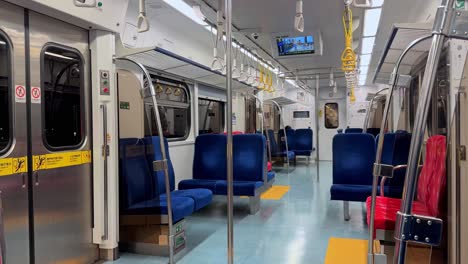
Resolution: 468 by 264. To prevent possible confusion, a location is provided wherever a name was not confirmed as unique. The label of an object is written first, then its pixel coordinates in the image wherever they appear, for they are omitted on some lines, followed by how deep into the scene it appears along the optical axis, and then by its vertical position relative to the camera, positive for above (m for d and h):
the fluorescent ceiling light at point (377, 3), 3.74 +1.34
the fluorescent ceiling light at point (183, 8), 3.79 +1.38
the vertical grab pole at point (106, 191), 3.11 -0.54
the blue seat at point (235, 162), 4.87 -0.47
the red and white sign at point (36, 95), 2.55 +0.26
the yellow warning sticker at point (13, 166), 2.32 -0.24
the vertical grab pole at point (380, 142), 2.16 -0.11
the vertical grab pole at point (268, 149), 7.25 -0.45
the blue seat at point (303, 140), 11.01 -0.39
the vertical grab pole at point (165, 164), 2.84 -0.29
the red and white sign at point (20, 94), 2.43 +0.26
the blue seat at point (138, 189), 3.31 -0.59
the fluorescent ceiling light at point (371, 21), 4.21 +1.38
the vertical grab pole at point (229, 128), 1.67 +0.00
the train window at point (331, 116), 11.80 +0.38
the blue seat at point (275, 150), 9.57 -0.63
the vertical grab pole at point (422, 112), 0.97 +0.04
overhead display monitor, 4.87 +1.15
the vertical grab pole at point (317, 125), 6.68 +0.04
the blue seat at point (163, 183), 3.64 -0.61
